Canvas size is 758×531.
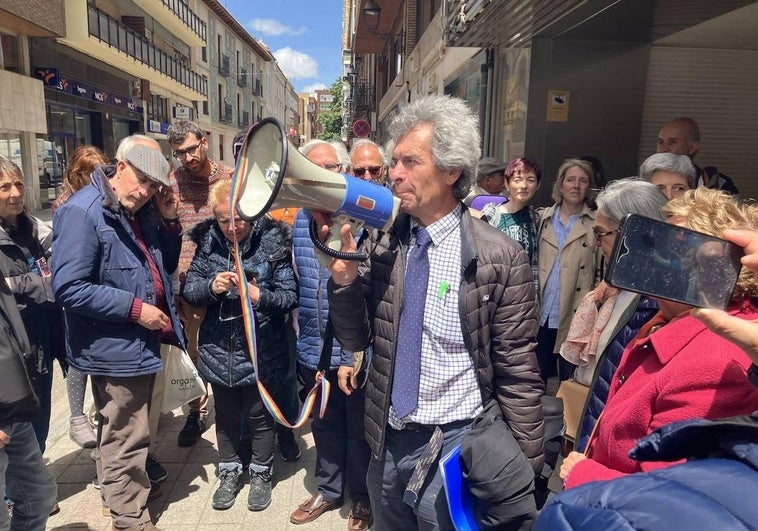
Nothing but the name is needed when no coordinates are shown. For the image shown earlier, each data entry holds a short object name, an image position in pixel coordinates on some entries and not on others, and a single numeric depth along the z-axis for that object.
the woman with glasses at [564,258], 3.33
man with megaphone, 1.74
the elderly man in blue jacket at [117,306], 2.33
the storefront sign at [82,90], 16.13
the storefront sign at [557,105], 5.57
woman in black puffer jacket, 2.81
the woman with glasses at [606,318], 1.78
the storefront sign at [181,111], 27.30
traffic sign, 12.78
